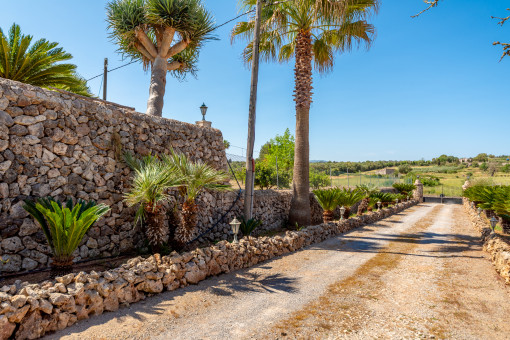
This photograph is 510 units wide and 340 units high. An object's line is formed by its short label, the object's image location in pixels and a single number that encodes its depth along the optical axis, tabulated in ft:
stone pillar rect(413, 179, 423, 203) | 108.99
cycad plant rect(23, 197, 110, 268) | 15.43
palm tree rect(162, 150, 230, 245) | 22.04
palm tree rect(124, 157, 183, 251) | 19.69
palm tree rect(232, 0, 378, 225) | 36.35
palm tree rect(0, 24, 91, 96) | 26.37
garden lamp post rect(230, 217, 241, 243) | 22.65
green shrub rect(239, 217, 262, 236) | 30.71
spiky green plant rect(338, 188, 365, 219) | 39.08
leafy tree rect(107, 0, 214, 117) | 35.27
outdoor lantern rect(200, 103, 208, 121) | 35.90
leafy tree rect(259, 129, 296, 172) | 103.07
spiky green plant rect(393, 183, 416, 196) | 102.63
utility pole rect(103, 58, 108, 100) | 52.85
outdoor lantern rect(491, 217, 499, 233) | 28.68
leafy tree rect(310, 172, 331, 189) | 89.72
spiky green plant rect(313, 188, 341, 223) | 37.91
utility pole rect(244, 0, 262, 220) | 31.60
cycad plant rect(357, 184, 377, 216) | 50.41
